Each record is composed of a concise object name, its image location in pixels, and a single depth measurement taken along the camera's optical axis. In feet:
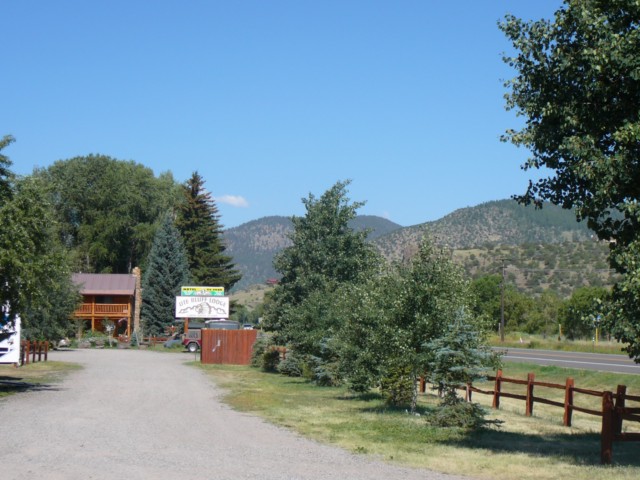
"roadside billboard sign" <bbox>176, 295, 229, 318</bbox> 208.23
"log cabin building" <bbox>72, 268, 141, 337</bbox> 255.91
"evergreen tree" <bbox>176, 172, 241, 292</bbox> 273.75
